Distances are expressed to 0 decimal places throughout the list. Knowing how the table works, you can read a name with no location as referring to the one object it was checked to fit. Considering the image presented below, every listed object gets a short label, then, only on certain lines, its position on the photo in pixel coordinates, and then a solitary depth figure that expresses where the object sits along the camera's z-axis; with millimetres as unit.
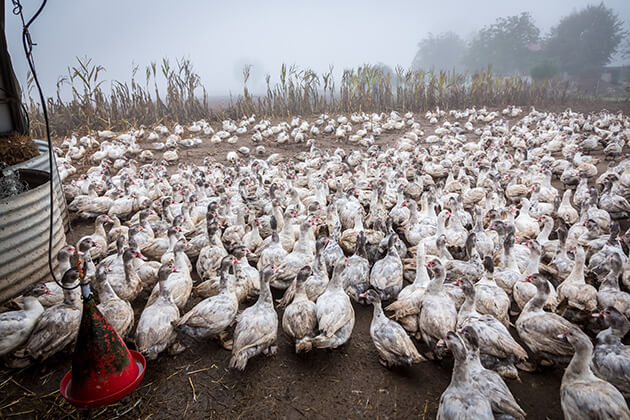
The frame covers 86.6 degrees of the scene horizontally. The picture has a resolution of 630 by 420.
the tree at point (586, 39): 38562
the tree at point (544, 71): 34969
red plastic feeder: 2312
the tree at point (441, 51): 71800
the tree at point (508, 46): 48094
